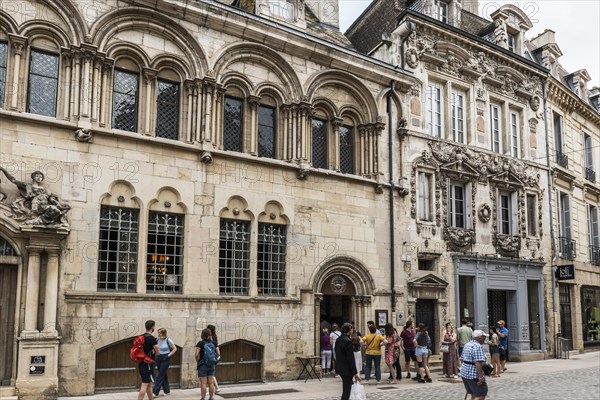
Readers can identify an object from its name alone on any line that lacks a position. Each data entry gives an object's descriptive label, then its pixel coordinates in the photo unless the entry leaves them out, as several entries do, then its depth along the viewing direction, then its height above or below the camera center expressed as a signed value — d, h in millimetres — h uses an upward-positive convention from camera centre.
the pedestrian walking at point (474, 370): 9133 -1342
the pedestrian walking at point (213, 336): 12133 -1145
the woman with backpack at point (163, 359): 12250 -1587
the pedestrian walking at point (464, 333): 16641 -1397
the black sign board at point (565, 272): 22656 +450
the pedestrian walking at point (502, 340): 18000 -1760
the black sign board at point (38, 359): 11602 -1519
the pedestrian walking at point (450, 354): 16000 -1939
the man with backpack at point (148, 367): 10699 -1533
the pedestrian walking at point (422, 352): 15422 -1812
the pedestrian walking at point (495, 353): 16969 -2001
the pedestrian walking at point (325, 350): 16000 -1811
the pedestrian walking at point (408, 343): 15969 -1604
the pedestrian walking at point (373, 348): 15047 -1656
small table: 15436 -2163
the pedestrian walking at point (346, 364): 10273 -1404
